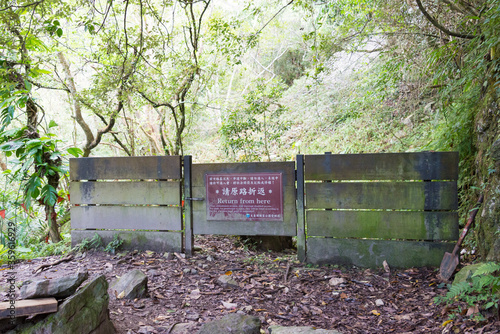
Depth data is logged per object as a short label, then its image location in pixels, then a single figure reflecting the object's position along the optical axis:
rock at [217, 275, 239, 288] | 4.14
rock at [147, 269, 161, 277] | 4.39
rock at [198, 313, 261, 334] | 2.80
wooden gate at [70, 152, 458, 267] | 4.30
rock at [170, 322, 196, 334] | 3.04
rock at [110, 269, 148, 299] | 3.65
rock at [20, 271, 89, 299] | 2.48
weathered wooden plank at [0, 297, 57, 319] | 2.32
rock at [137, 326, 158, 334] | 3.00
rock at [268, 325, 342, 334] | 2.84
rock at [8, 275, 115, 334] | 2.42
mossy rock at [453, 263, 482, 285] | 3.39
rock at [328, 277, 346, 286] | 4.09
